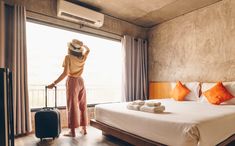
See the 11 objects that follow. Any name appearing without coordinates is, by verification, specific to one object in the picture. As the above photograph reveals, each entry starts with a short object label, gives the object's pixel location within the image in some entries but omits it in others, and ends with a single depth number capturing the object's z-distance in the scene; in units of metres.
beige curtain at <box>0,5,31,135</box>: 2.71
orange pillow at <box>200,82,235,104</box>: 2.82
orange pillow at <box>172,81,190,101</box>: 3.42
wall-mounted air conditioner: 3.17
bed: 1.61
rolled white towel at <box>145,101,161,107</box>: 2.25
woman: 2.80
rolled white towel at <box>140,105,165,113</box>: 2.16
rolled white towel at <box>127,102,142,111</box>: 2.38
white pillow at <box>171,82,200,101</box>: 3.38
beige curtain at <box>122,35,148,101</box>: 4.35
